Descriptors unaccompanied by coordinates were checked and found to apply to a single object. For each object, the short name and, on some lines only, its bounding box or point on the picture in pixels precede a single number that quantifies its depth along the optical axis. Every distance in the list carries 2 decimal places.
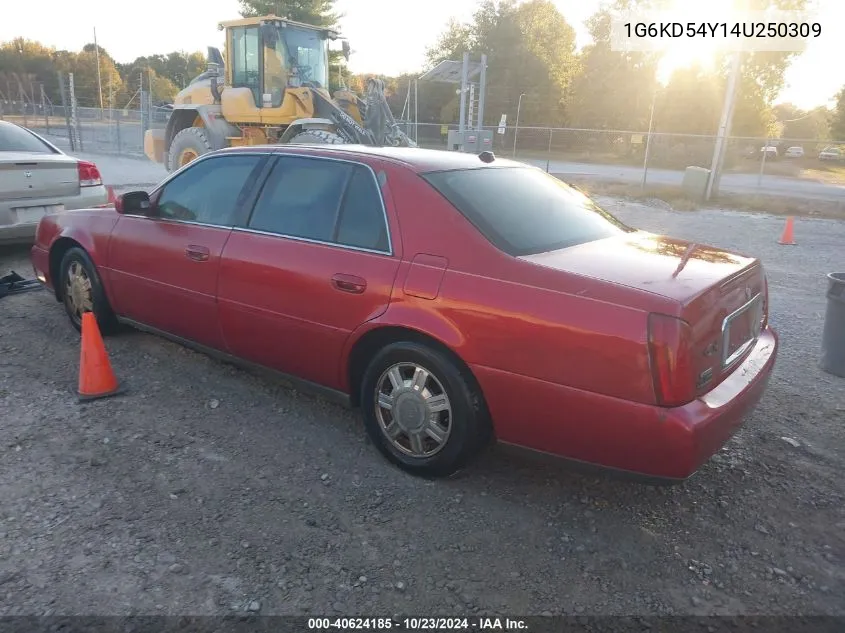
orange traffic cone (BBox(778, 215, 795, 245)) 10.85
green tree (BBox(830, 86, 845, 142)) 47.19
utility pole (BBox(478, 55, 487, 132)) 19.53
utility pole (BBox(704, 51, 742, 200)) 16.52
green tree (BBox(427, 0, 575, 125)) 45.72
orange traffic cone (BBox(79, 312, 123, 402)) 4.06
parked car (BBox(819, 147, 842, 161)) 37.44
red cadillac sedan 2.64
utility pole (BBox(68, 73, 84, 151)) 23.62
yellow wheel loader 12.61
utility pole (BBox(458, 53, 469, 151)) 18.86
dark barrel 4.71
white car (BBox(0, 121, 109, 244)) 6.65
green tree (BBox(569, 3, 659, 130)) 41.81
